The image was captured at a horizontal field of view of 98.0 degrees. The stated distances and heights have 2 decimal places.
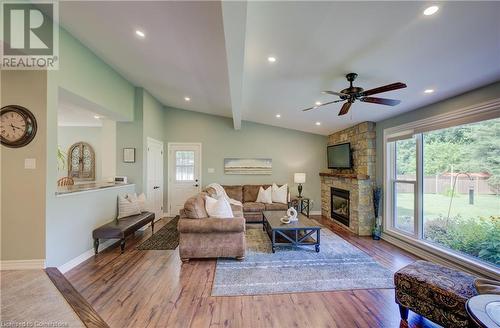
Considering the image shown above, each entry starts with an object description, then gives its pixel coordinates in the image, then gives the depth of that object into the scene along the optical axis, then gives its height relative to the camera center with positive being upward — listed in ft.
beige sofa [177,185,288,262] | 10.32 -3.37
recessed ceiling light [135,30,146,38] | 8.73 +5.36
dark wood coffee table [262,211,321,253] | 11.63 -3.79
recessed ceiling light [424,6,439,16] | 5.40 +3.91
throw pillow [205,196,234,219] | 10.83 -2.20
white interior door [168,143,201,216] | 20.18 -0.74
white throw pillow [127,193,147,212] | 14.06 -2.25
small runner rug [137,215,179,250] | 12.44 -4.68
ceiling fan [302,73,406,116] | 8.73 +2.84
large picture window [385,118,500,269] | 8.79 -1.13
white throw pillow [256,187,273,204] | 18.60 -2.68
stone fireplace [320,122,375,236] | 14.85 -1.40
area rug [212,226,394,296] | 8.30 -4.65
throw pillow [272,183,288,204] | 18.59 -2.51
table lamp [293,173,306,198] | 18.80 -1.07
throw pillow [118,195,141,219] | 13.34 -2.64
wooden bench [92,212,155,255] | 11.16 -3.40
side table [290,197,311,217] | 18.95 -3.47
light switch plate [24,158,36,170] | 8.63 +0.08
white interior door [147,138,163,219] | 16.94 -0.95
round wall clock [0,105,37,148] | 8.51 +1.57
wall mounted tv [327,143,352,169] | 16.71 +0.74
